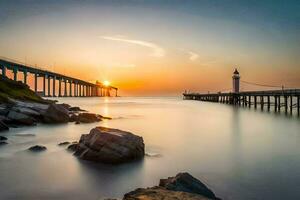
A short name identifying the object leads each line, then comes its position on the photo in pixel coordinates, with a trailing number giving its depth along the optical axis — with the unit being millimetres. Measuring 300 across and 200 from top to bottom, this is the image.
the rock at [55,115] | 22473
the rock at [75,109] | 39040
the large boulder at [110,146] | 9646
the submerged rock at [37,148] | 12160
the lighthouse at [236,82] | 69733
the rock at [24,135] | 15665
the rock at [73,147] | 12003
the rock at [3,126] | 16841
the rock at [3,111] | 19645
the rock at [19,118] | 19682
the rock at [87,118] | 24245
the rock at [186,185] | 5904
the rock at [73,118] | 24327
